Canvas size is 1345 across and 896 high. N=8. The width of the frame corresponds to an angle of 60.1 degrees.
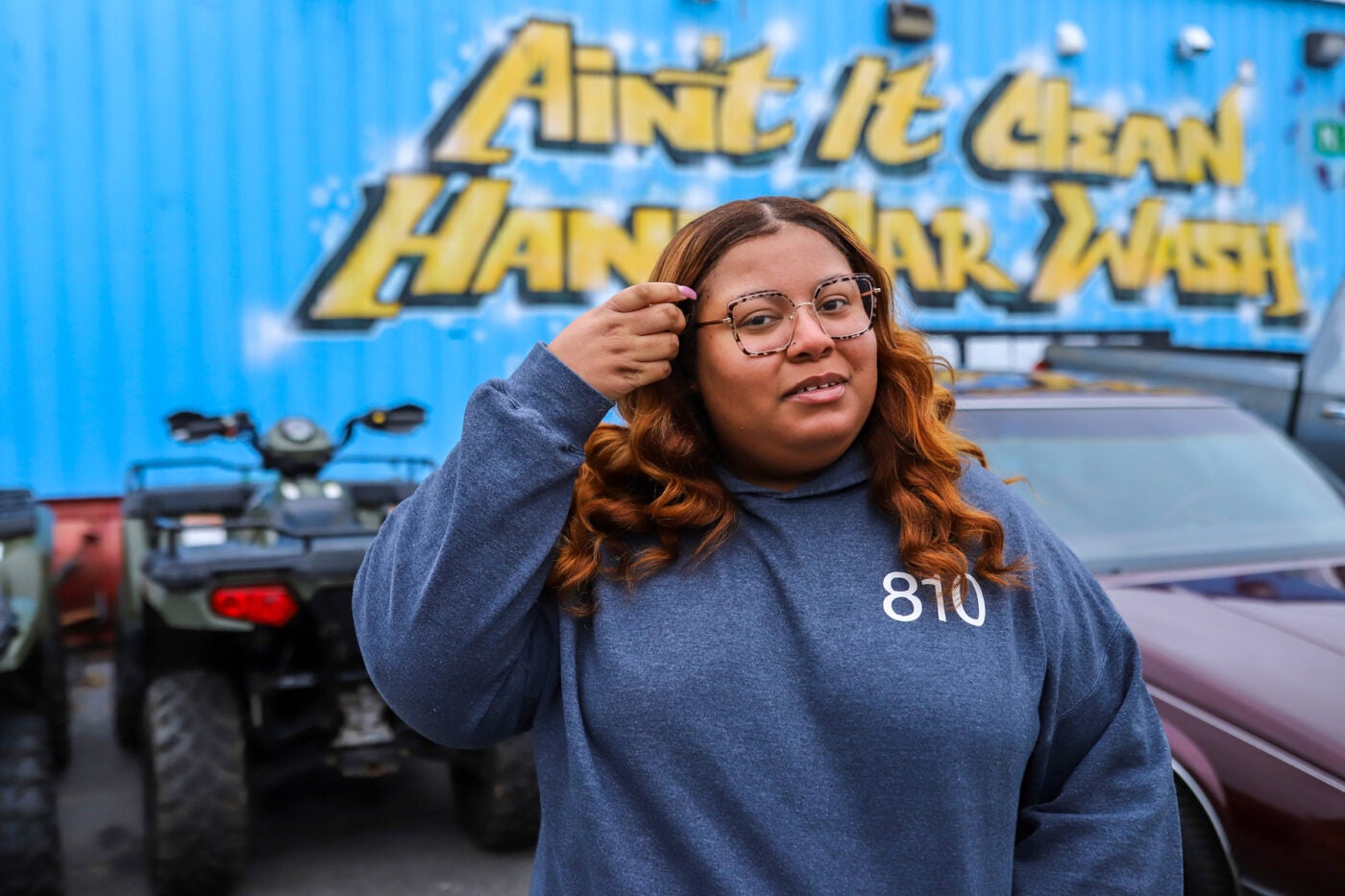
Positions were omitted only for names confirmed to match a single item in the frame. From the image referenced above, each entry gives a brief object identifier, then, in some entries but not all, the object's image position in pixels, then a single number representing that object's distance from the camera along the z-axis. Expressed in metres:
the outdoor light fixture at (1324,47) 10.17
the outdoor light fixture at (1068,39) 9.17
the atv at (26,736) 3.22
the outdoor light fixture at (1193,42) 9.55
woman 1.35
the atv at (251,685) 3.40
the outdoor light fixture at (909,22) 8.55
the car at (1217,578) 2.44
